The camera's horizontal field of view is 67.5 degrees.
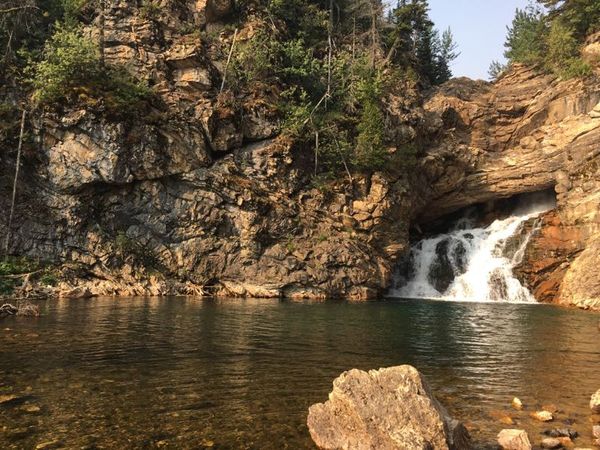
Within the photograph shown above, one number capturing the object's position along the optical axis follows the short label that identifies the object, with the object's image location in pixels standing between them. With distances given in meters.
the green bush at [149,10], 46.22
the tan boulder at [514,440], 7.38
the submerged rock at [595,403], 9.55
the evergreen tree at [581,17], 52.35
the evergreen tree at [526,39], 57.28
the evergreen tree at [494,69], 86.31
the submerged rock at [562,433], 8.23
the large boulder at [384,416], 6.88
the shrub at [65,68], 37.12
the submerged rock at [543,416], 9.09
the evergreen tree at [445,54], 74.94
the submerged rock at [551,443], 7.71
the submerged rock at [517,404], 9.94
